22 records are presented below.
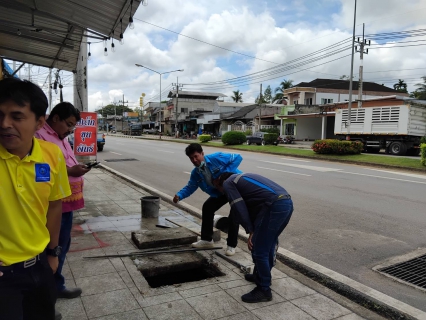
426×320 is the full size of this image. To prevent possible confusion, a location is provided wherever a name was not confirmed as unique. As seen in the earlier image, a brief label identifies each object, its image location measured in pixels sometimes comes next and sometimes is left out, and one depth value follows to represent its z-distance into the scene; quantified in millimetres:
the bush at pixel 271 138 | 29344
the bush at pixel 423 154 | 14685
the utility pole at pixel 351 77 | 23109
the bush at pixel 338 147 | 19469
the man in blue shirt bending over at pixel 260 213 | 3035
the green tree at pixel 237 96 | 74750
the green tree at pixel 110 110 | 128750
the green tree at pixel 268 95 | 62575
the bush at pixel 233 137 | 30109
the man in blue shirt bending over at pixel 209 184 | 3969
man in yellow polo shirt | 1618
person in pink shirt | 3012
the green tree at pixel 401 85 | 62475
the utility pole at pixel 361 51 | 24688
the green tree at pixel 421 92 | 43119
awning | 5191
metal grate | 3883
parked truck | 20594
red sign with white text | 8414
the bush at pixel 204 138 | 35834
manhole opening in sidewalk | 3836
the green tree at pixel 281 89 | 58312
